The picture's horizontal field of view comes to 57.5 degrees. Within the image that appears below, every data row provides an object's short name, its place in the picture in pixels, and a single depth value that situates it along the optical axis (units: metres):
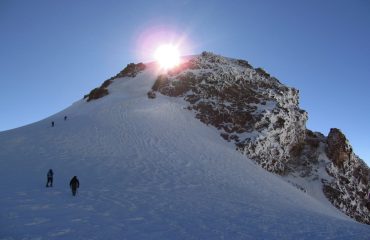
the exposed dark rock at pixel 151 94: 56.44
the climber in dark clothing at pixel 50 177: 22.99
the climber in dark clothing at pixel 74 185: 20.66
